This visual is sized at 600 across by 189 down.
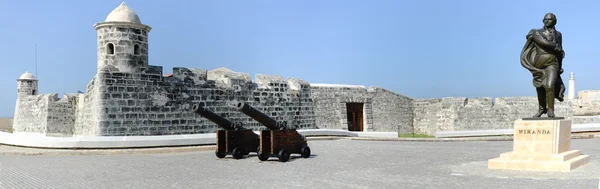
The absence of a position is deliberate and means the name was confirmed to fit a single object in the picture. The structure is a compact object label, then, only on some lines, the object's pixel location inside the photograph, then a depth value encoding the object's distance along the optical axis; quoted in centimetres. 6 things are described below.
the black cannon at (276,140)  939
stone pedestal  739
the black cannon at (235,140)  1023
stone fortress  1327
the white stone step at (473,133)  1853
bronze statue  791
